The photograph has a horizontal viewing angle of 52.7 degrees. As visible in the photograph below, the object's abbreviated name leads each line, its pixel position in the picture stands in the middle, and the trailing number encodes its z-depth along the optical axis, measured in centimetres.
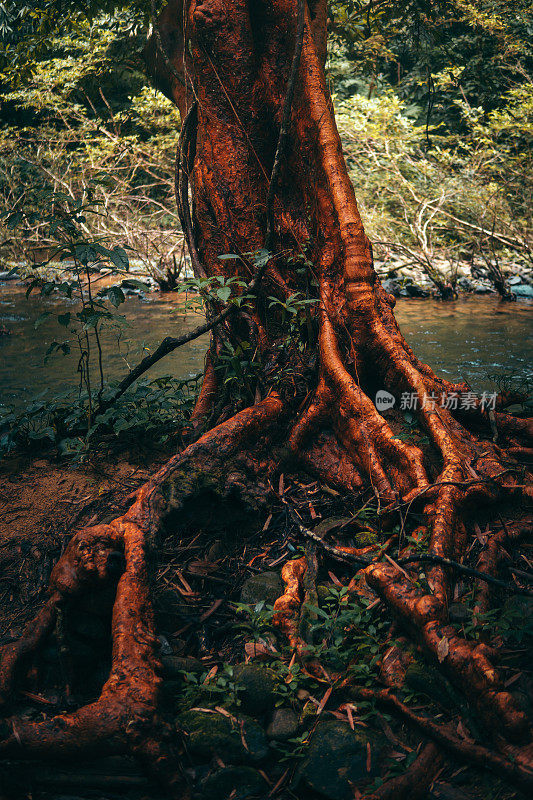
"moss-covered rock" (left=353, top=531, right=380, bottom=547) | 287
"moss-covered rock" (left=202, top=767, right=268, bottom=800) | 187
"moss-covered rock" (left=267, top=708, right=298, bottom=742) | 206
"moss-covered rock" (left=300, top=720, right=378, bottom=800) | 185
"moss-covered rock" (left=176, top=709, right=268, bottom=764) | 199
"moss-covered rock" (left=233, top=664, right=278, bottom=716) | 217
